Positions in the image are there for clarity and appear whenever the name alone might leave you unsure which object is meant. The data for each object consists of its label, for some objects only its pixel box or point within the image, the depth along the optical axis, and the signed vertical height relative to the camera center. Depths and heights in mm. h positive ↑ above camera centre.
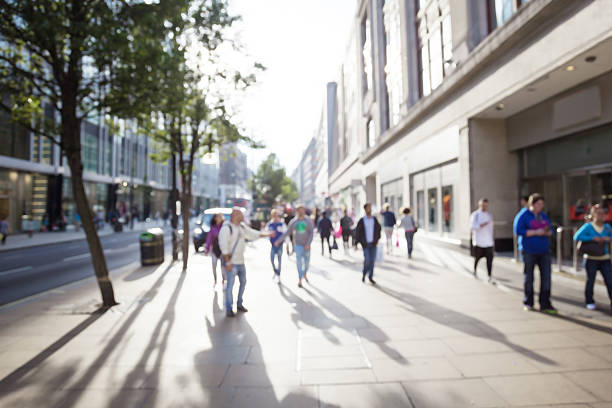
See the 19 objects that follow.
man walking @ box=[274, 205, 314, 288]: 9023 -591
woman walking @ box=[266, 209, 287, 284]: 9682 -457
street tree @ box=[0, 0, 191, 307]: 6504 +2888
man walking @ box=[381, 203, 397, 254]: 14227 -309
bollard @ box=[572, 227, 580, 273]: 8906 -1195
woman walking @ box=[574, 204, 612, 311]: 6039 -588
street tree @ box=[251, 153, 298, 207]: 92375 +7866
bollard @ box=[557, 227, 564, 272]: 9348 -1136
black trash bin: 12773 -1090
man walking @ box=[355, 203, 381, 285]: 8883 -530
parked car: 18091 -631
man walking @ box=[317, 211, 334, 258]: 14225 -506
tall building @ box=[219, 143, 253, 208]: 113250 +11322
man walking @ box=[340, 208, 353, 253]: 16438 -547
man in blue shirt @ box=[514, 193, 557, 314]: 6082 -552
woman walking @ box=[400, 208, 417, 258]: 13384 -431
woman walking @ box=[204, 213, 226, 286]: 8781 -384
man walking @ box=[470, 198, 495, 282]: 8633 -448
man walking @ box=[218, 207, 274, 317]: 6383 -580
